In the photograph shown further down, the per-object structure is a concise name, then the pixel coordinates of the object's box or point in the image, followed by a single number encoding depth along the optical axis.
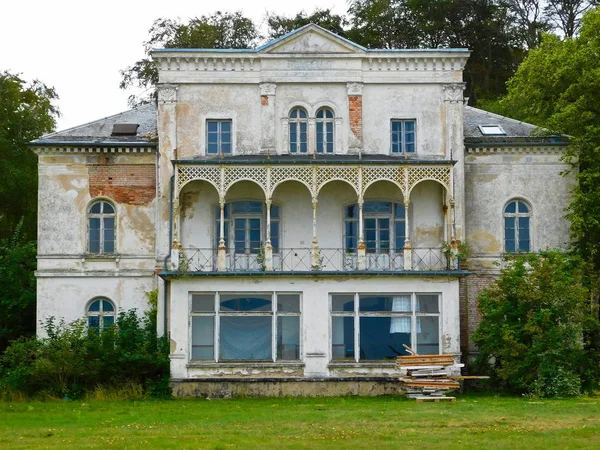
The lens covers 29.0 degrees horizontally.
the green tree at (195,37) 55.28
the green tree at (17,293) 39.47
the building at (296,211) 34.81
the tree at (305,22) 58.44
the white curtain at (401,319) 34.91
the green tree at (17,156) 48.91
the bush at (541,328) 32.81
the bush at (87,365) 34.16
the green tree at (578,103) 36.72
